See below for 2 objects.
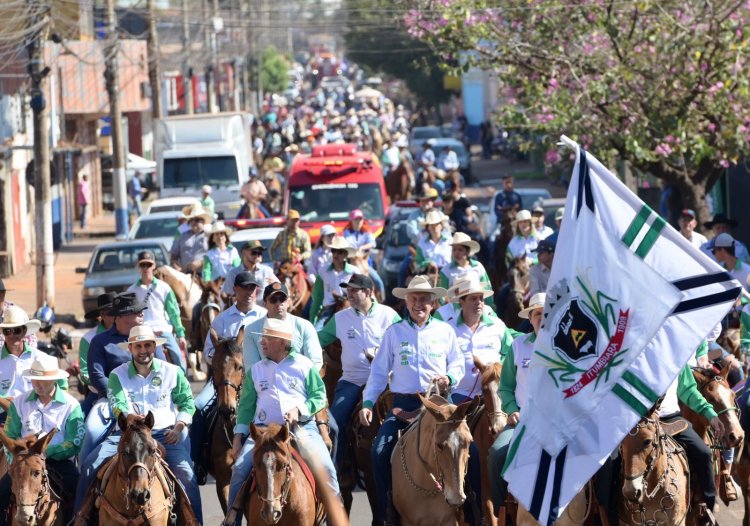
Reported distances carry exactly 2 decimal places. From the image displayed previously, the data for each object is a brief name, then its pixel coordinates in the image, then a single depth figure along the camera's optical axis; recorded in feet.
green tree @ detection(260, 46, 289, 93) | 380.17
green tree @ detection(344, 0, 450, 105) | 230.27
